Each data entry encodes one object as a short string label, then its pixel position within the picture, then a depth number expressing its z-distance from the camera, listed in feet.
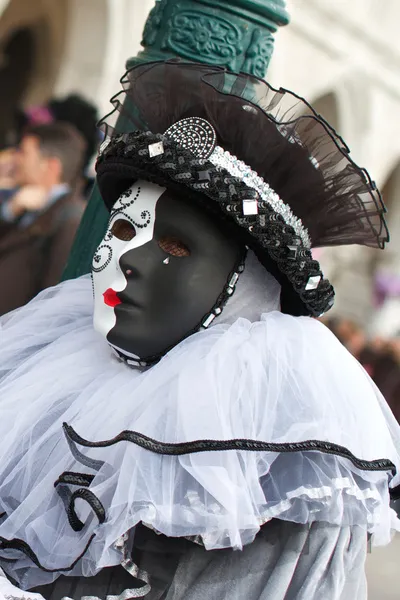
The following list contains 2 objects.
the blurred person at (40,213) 21.22
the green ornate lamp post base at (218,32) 13.83
